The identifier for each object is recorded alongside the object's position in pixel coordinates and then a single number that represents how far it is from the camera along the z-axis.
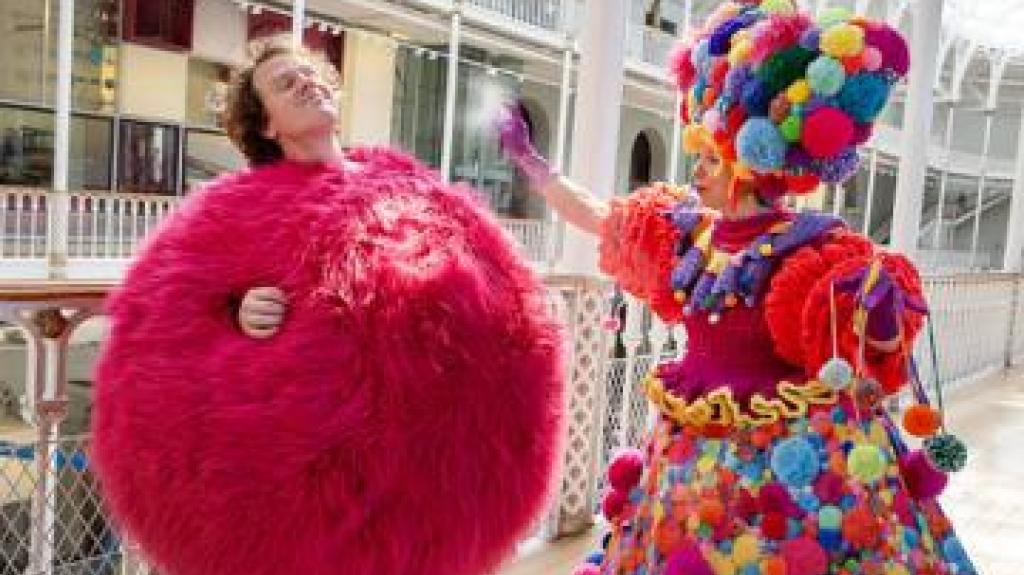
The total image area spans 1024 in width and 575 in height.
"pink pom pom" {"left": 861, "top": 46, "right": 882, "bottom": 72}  1.52
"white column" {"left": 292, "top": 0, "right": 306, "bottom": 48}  7.90
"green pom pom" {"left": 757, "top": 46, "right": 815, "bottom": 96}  1.55
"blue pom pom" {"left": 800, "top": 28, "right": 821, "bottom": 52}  1.55
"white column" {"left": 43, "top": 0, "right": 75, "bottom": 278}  7.20
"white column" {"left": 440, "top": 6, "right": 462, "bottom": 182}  10.05
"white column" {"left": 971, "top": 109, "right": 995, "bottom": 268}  20.88
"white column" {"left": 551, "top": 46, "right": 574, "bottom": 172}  11.08
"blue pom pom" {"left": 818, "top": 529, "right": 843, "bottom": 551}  1.47
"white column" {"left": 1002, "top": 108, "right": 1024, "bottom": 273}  10.19
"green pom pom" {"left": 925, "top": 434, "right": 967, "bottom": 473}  1.42
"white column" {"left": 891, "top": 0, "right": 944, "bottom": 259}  5.42
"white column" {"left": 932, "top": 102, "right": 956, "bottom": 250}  19.16
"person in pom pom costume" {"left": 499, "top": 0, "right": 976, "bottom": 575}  1.47
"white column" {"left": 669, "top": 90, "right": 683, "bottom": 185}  10.74
